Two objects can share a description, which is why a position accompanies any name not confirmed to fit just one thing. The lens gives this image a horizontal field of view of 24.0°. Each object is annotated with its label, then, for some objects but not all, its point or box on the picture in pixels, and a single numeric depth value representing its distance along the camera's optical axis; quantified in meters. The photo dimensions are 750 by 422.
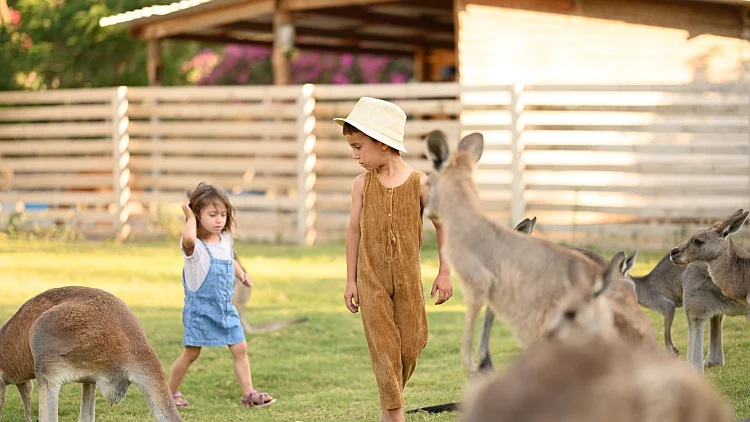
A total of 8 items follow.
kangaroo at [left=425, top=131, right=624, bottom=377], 5.93
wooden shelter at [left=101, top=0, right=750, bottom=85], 24.71
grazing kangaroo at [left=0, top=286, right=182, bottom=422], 8.39
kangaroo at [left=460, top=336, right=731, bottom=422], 3.93
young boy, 8.83
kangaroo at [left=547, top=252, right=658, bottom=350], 5.10
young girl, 10.91
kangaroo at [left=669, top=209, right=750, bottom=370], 10.73
